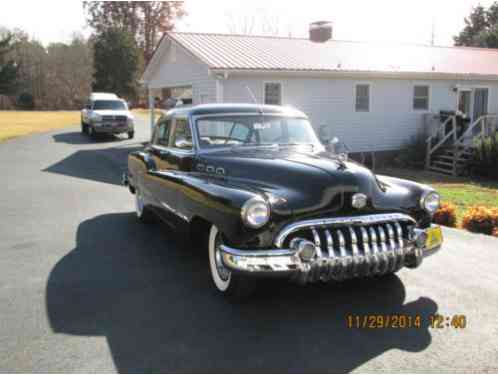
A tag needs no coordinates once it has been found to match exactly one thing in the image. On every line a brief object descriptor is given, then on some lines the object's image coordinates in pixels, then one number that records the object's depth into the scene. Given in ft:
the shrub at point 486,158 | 50.52
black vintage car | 13.06
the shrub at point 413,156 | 58.08
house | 51.49
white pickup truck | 74.84
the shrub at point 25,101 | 177.68
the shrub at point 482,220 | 24.20
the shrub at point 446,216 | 26.05
